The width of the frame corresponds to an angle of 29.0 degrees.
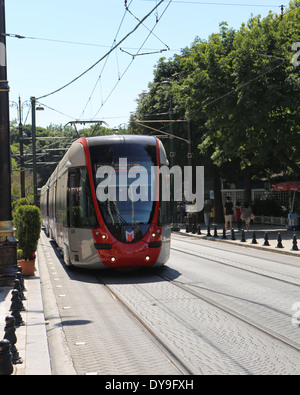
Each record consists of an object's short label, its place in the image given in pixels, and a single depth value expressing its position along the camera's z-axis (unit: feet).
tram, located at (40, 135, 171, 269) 44.34
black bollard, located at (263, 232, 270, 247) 73.87
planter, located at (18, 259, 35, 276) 46.47
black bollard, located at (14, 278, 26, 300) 31.39
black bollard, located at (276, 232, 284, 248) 70.54
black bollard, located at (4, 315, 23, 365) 20.75
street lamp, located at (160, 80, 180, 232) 115.20
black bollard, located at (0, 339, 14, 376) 17.69
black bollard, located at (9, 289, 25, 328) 26.13
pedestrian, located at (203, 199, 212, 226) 124.00
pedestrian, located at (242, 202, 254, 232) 98.69
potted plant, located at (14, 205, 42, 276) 46.06
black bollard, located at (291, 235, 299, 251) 65.98
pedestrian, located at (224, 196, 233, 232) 100.52
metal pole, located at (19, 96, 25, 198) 125.29
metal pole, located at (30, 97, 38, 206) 105.81
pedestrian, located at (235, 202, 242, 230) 105.70
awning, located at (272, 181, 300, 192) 103.40
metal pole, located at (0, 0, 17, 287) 40.50
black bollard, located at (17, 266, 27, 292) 36.03
